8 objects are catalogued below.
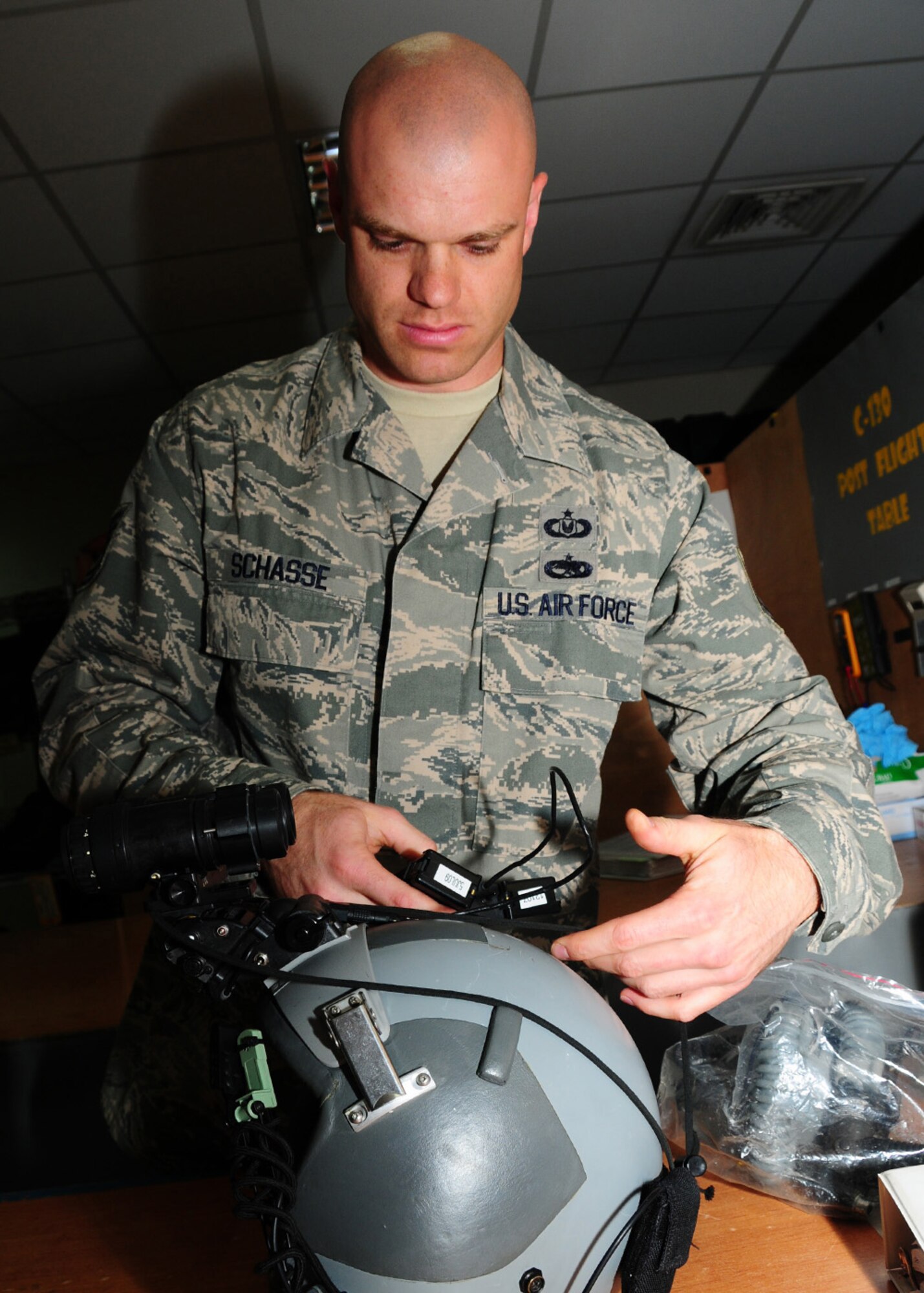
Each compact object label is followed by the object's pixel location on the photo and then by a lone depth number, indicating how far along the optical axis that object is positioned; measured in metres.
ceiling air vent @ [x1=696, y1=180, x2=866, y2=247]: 3.12
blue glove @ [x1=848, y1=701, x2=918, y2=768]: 1.99
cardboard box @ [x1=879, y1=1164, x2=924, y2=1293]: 0.63
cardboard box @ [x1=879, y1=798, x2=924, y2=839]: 1.82
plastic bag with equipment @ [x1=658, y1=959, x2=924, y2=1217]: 0.74
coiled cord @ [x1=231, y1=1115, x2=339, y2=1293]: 0.54
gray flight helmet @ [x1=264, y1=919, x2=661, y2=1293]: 0.55
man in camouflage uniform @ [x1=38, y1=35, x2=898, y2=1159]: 0.94
